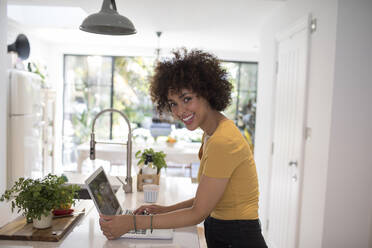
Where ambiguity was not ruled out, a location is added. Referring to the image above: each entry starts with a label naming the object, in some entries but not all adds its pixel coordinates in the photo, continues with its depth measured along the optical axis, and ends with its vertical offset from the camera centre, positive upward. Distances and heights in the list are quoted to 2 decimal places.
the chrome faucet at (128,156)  1.78 -0.31
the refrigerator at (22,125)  4.16 -0.37
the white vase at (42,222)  1.33 -0.51
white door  2.61 -0.25
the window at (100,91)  7.11 +0.21
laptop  1.23 -0.41
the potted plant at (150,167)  2.06 -0.43
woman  1.15 -0.21
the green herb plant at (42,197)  1.28 -0.40
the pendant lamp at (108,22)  1.87 +0.47
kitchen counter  1.24 -0.56
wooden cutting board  1.26 -0.54
